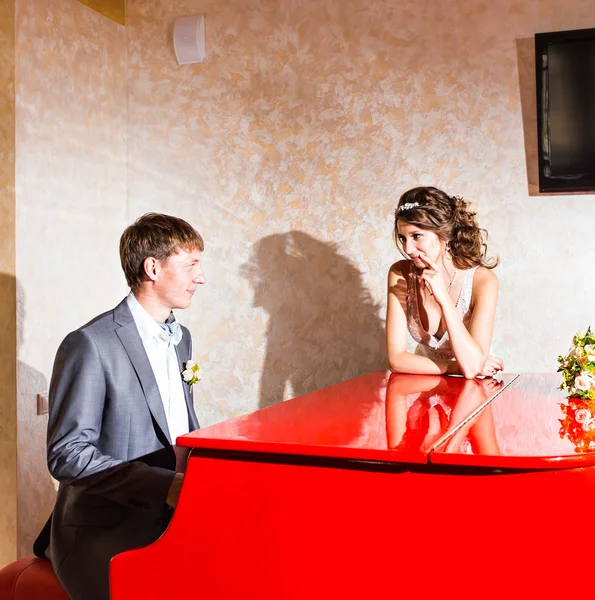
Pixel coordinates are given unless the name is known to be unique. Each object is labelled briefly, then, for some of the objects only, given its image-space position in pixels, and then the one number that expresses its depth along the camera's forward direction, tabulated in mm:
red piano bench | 2088
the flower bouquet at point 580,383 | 1882
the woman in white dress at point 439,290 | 2990
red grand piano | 1439
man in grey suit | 1916
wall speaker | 3936
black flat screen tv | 3365
